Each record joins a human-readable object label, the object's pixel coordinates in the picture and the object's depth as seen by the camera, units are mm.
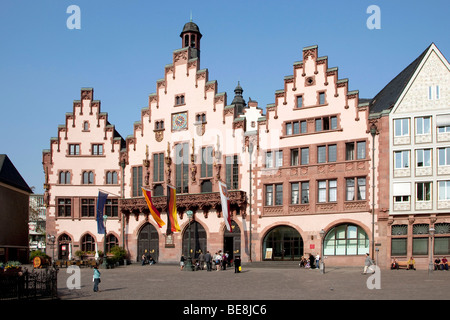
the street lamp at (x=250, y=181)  55400
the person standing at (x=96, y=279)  31966
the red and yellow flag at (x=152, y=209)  56756
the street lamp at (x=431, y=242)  44469
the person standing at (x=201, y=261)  49875
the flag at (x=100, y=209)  57031
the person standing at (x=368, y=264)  41847
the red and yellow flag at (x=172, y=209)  55525
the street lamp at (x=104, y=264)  52534
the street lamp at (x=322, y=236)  50562
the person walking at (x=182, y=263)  50612
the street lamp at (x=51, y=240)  56434
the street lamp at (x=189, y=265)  48531
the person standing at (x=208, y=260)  48109
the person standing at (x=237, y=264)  44719
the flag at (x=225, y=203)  52031
